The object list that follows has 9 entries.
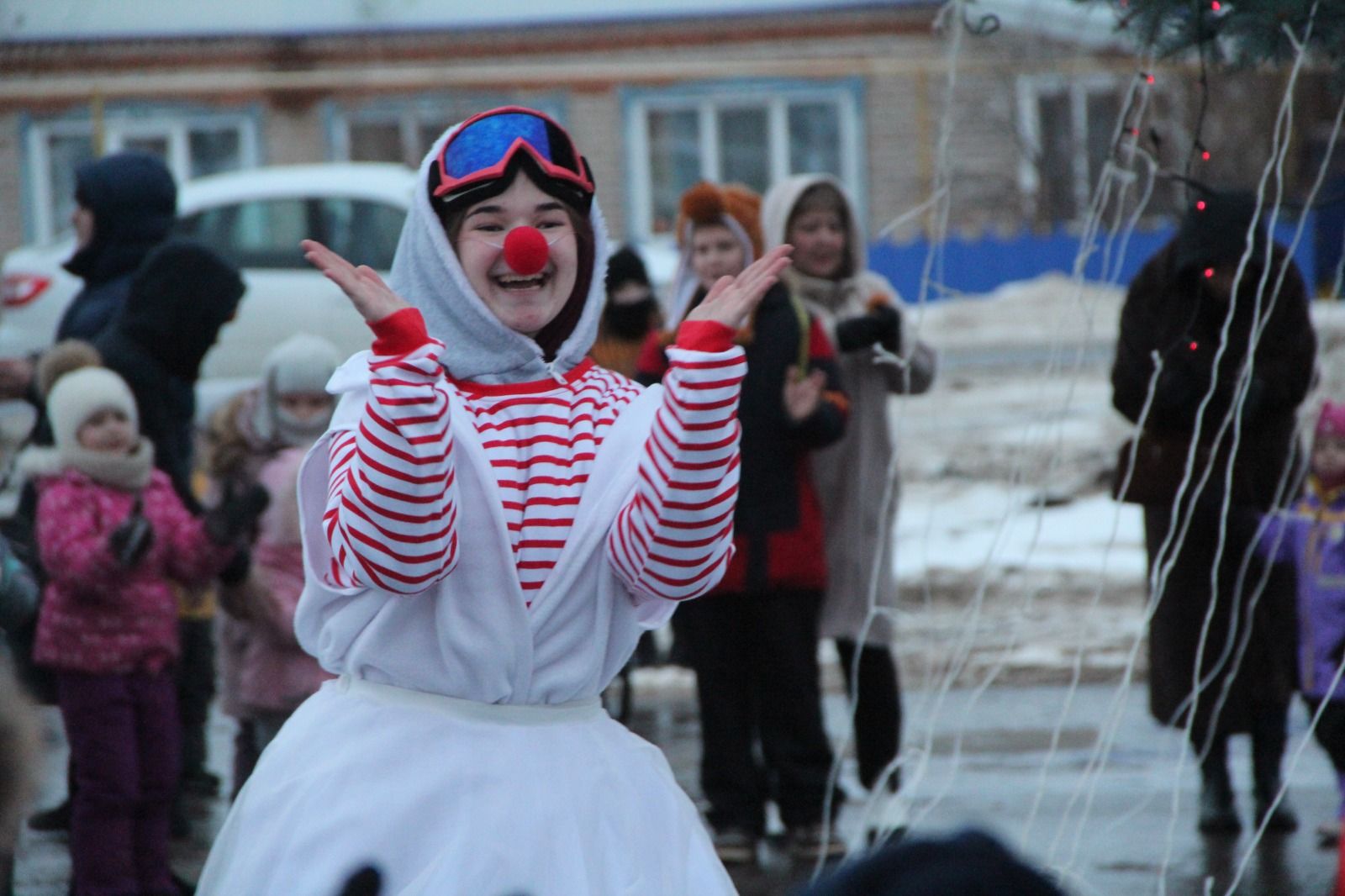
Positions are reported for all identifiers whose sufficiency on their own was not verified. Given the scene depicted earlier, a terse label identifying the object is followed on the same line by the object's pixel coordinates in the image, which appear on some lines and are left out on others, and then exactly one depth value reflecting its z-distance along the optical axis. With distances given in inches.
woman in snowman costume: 215.6
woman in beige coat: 478.6
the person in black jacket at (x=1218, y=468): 461.7
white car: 1034.1
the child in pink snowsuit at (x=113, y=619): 409.1
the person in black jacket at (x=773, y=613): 453.4
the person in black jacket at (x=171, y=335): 462.3
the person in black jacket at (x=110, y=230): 508.7
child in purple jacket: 450.3
